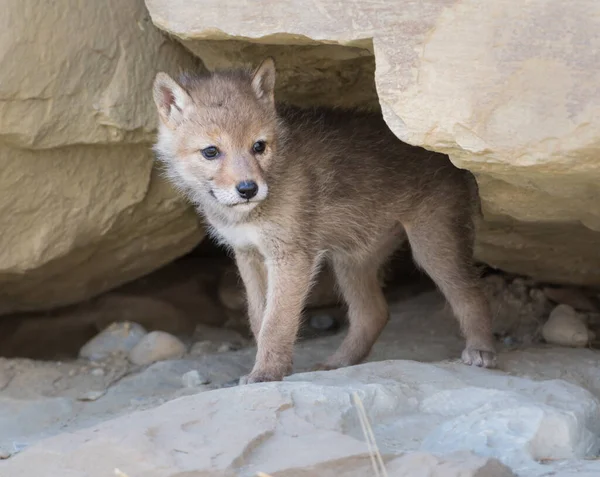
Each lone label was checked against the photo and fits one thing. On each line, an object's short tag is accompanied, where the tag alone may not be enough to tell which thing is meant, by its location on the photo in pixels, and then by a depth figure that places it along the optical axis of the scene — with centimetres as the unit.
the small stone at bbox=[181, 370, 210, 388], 957
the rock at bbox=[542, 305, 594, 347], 1122
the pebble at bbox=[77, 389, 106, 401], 945
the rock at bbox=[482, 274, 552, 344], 1230
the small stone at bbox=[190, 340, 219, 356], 1124
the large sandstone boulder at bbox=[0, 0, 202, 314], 873
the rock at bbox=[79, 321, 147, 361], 1109
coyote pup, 908
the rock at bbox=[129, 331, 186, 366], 1078
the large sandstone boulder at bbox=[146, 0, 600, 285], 661
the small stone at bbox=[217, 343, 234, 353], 1157
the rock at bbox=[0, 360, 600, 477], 604
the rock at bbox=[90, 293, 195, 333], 1239
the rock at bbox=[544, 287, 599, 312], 1255
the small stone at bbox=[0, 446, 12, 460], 720
